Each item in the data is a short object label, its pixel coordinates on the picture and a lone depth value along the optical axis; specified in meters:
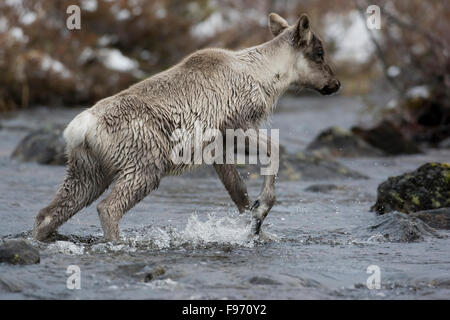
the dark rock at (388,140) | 27.98
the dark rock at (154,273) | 11.44
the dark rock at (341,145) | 27.47
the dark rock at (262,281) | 11.49
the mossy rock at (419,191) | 17.47
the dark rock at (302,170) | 23.02
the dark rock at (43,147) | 24.19
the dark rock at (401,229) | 14.91
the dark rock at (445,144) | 30.73
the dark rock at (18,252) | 12.07
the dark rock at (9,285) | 10.91
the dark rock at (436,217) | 16.11
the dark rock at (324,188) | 20.92
